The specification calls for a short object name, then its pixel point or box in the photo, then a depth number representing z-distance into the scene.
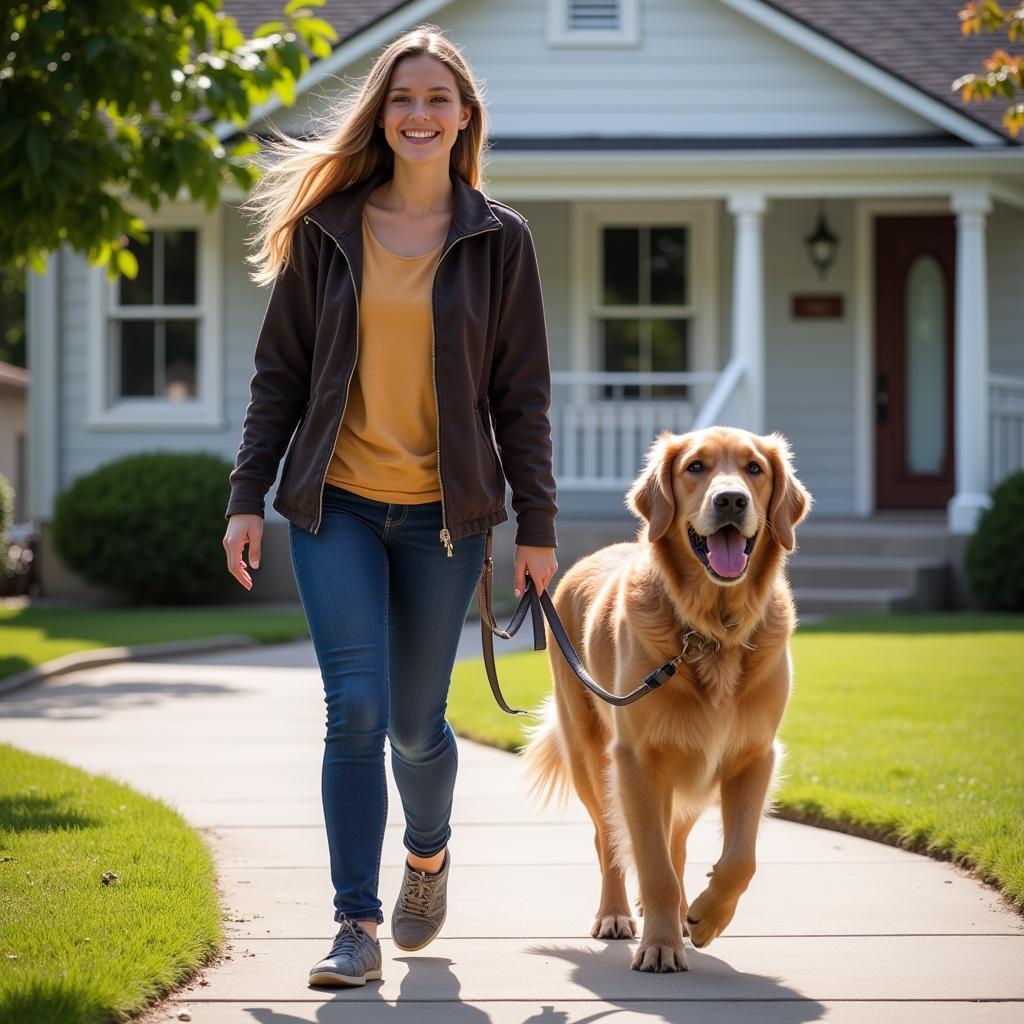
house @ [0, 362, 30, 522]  36.81
